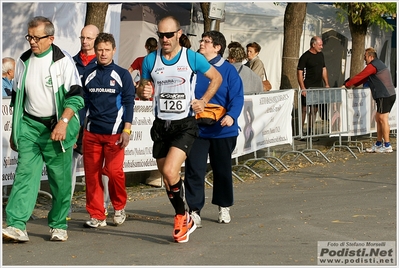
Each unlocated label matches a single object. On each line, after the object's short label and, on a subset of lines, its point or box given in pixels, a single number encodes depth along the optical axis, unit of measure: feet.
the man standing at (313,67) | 61.36
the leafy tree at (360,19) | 75.92
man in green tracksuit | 26.78
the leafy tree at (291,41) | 63.46
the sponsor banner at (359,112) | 57.47
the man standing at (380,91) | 56.39
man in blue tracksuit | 29.96
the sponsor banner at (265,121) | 44.88
